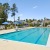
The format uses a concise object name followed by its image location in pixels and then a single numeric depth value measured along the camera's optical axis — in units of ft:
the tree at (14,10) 61.87
